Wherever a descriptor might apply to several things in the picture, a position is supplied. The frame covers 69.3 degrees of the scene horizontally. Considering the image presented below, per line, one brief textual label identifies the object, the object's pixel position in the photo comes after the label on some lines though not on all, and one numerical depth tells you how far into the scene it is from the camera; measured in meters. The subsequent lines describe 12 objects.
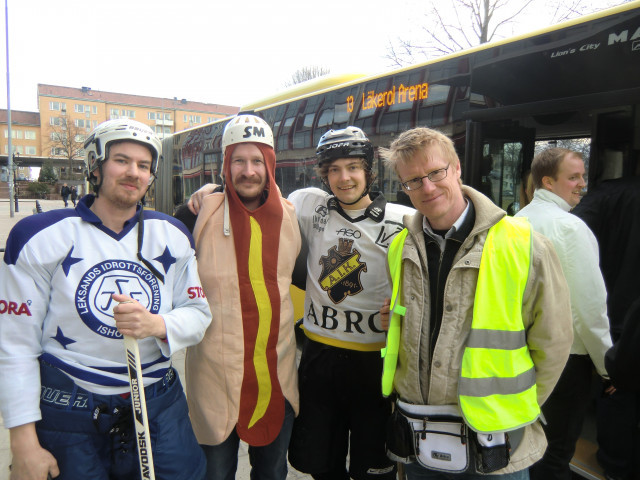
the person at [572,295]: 2.37
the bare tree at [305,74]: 29.71
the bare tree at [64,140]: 51.35
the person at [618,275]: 2.85
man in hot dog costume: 2.16
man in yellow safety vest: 1.60
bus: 2.98
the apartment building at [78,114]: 75.88
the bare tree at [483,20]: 13.95
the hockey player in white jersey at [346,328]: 2.33
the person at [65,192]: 34.34
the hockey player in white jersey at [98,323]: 1.64
